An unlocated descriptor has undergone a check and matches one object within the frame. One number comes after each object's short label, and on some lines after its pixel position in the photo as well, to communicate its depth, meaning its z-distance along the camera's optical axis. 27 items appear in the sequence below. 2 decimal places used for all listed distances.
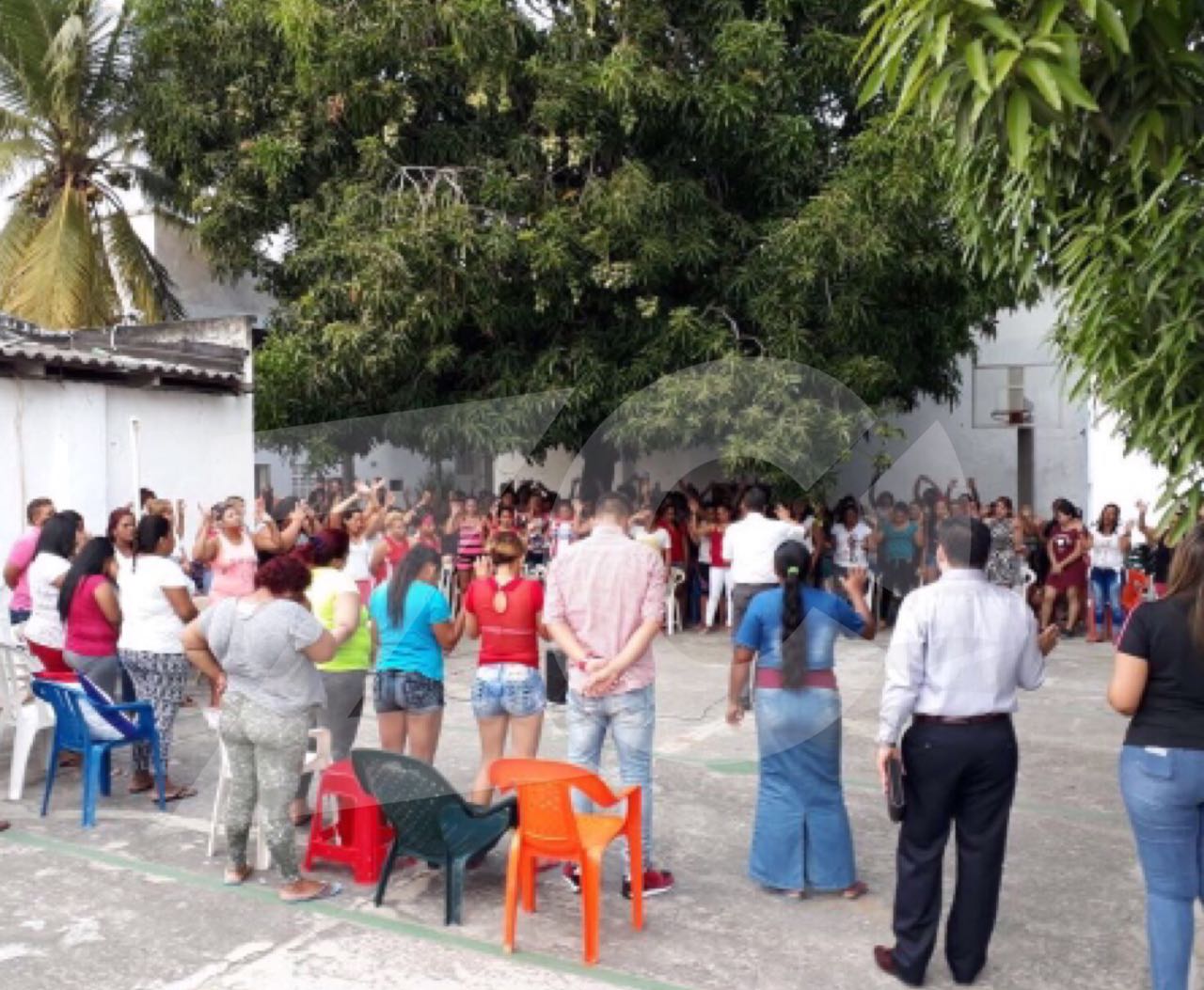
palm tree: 14.21
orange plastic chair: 4.25
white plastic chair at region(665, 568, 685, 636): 10.61
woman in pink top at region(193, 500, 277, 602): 6.91
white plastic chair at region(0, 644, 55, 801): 6.20
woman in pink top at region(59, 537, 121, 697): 6.25
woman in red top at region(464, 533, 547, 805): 5.06
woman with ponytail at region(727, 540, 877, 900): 4.70
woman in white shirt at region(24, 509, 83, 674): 6.66
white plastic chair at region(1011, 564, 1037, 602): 10.75
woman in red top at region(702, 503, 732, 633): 11.16
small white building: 9.94
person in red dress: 11.55
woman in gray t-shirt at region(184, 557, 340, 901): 4.77
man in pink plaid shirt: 4.71
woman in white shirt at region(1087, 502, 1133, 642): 11.36
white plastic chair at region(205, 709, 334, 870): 5.17
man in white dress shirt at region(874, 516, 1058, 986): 3.93
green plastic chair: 4.44
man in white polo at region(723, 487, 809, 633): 6.01
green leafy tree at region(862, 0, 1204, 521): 2.87
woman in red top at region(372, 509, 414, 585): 5.92
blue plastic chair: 5.77
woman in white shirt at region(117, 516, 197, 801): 5.95
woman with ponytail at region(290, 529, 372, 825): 5.38
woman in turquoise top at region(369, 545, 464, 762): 5.22
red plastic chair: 4.98
